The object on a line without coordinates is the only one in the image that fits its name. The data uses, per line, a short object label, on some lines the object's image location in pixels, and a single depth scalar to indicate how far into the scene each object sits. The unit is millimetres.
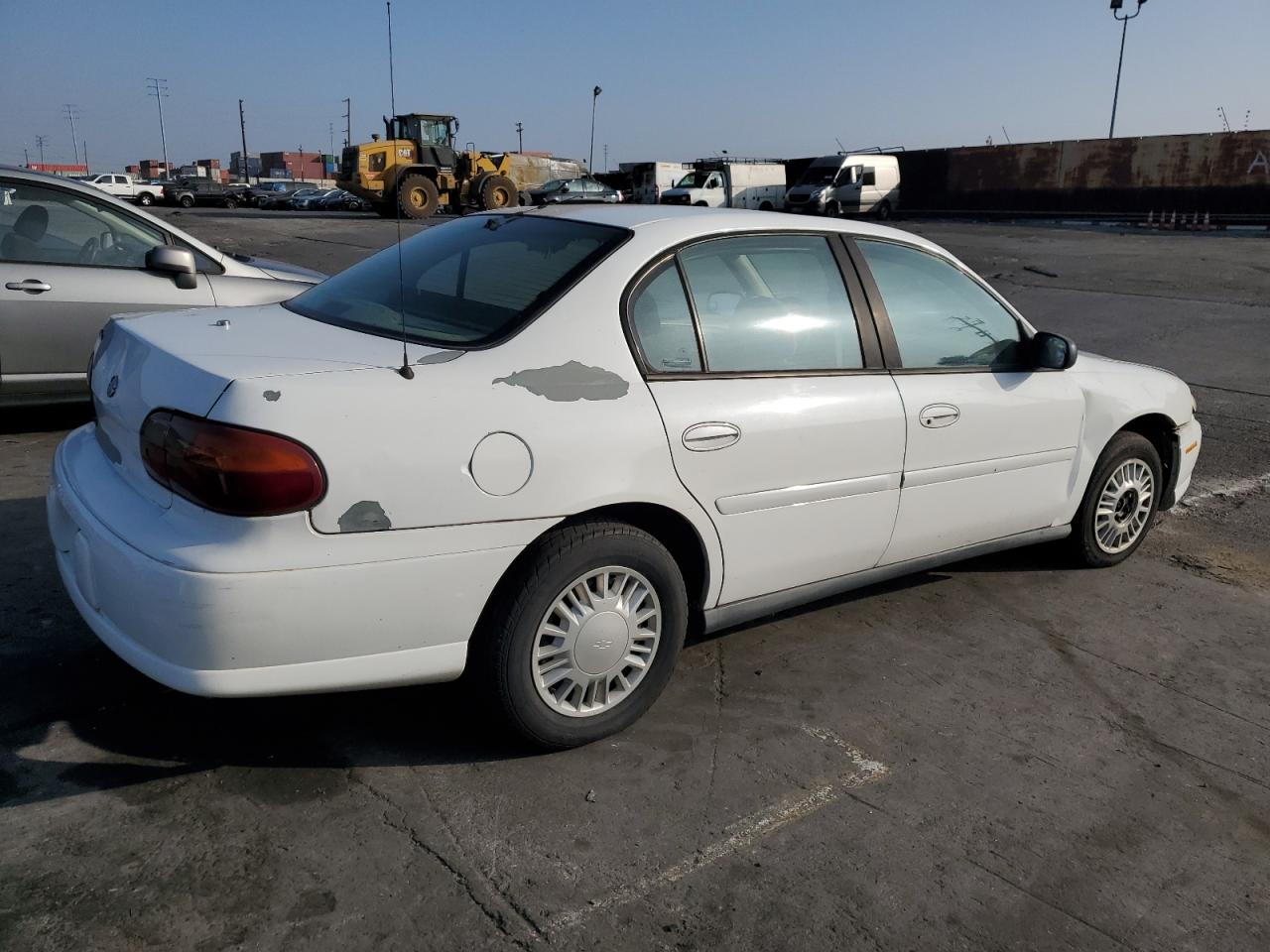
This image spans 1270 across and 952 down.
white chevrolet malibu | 2447
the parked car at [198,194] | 47844
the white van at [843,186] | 35688
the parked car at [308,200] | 48250
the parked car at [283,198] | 49094
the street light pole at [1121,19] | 43688
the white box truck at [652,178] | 41469
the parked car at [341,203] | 44250
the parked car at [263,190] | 51562
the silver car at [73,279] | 5688
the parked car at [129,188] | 45281
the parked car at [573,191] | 33938
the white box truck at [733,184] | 35969
